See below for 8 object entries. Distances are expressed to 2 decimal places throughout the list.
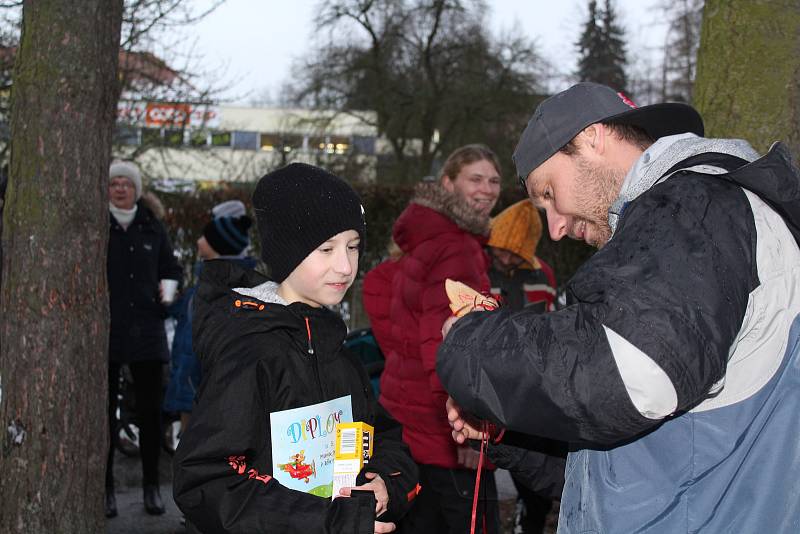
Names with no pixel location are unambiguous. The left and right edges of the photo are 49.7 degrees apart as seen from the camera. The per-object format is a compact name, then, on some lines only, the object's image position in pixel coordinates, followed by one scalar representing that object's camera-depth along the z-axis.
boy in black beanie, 2.23
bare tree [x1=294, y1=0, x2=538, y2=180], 26.50
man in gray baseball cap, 1.51
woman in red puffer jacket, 3.74
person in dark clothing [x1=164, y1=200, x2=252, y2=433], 5.59
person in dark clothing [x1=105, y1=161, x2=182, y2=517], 5.60
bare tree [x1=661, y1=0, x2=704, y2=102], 29.29
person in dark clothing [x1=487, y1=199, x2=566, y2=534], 4.84
